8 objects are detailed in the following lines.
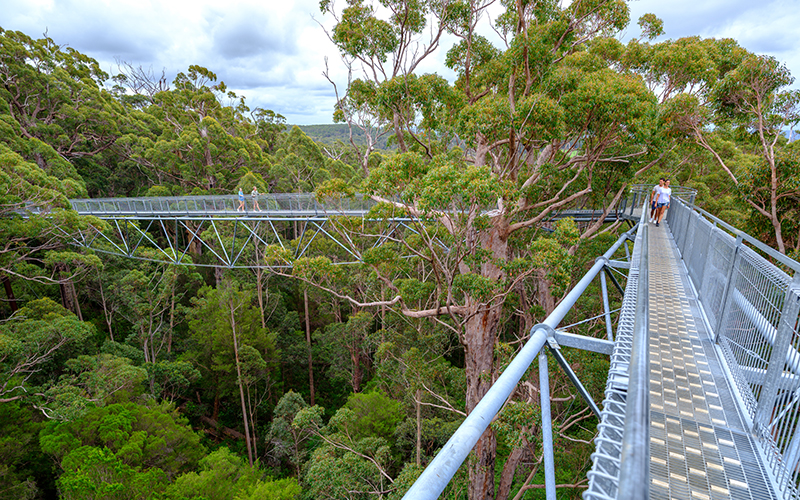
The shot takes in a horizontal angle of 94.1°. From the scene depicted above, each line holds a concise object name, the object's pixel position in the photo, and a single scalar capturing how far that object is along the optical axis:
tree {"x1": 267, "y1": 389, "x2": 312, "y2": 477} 13.01
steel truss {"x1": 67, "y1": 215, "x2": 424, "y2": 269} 13.93
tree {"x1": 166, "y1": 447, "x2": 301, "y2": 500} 8.48
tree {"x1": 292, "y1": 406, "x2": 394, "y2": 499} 7.58
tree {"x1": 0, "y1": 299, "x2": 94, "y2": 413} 8.77
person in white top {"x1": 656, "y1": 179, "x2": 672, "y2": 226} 7.85
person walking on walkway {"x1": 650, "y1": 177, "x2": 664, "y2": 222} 7.83
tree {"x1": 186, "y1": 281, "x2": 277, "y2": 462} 15.66
